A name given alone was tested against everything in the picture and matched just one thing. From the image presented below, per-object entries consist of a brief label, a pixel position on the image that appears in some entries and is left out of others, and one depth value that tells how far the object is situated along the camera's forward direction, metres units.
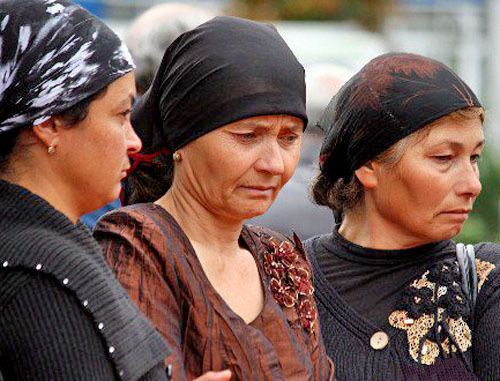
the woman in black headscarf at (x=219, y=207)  5.42
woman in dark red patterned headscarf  6.69
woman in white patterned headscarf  4.44
